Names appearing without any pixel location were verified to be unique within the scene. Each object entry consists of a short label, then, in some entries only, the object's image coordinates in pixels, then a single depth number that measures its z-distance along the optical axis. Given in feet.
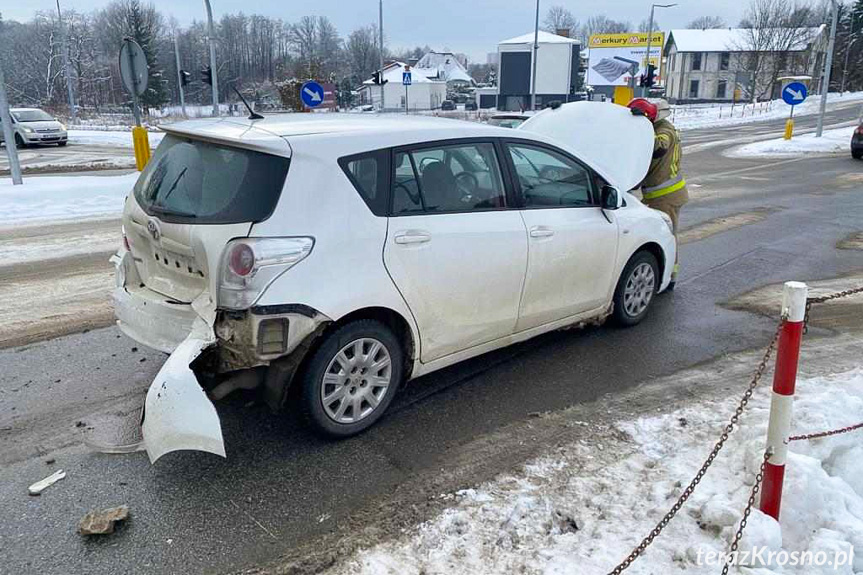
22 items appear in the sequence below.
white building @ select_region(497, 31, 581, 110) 227.81
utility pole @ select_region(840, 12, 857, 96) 243.19
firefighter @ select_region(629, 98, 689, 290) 21.47
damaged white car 10.91
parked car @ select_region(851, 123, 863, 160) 63.68
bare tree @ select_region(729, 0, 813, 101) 206.69
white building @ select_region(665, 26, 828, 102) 225.15
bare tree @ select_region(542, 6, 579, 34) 440.45
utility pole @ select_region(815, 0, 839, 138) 74.61
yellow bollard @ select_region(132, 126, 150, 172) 39.68
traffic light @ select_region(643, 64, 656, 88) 104.26
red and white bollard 8.47
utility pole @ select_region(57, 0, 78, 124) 135.86
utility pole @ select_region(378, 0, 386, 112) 121.80
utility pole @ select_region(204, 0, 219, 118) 64.36
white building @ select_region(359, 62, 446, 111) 265.95
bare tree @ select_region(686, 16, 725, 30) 413.80
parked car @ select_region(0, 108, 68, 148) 90.22
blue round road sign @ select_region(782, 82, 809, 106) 71.26
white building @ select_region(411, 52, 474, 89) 346.95
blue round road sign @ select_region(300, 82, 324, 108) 56.75
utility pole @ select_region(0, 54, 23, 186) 43.45
